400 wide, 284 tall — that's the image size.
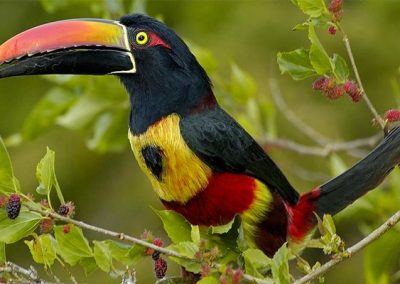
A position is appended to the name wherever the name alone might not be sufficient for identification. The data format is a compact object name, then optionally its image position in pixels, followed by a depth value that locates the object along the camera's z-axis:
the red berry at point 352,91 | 7.09
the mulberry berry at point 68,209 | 6.62
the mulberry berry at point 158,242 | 6.75
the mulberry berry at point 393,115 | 7.14
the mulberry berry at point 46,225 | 6.72
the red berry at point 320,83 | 7.17
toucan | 8.59
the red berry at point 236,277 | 6.23
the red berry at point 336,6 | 7.13
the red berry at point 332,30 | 7.14
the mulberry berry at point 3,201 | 6.70
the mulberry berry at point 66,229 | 6.79
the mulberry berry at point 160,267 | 6.96
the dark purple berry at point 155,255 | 6.89
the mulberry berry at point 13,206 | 6.64
